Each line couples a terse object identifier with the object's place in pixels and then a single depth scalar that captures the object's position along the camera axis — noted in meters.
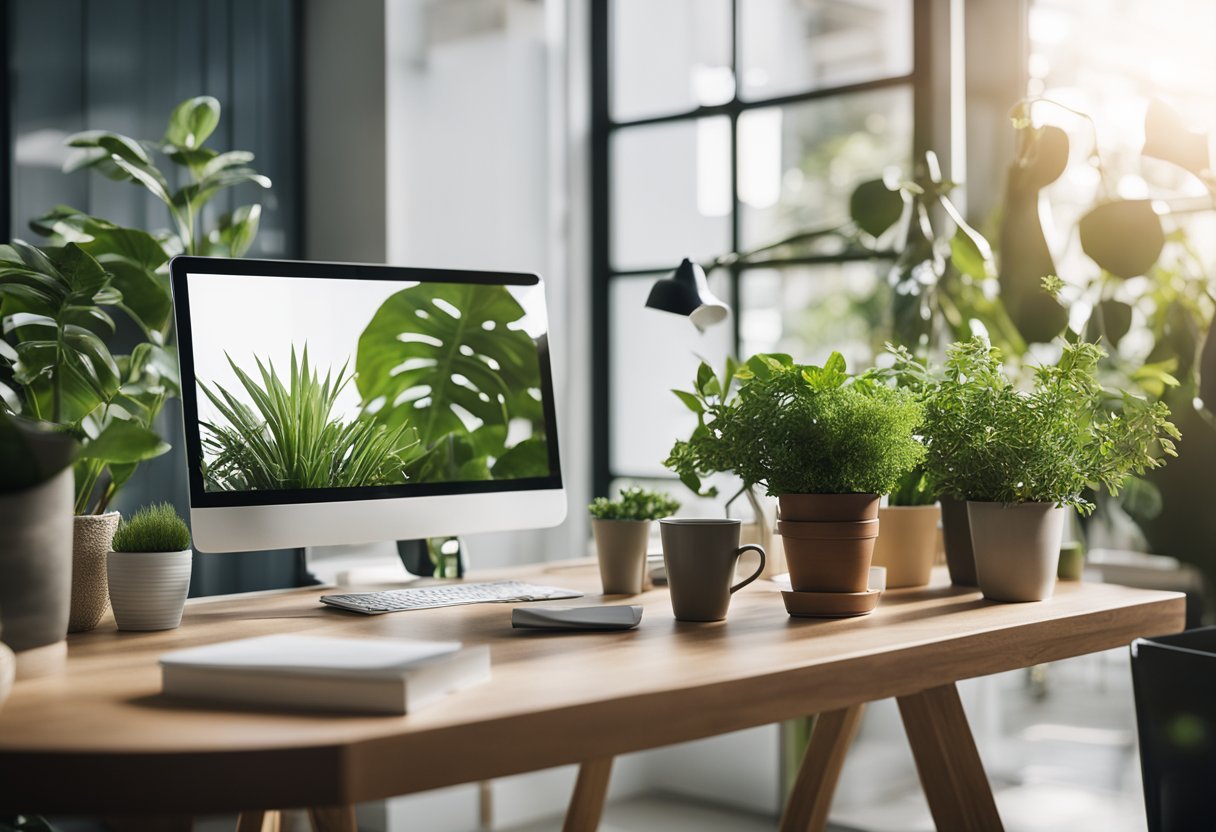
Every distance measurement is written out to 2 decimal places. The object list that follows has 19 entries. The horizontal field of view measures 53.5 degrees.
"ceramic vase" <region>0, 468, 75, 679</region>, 1.19
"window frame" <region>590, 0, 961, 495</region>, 2.72
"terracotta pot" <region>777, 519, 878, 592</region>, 1.50
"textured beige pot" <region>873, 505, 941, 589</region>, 1.81
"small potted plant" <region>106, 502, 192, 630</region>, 1.44
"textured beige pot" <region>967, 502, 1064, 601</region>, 1.64
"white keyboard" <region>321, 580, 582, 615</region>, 1.58
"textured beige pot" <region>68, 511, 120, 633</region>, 1.45
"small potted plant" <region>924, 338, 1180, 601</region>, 1.61
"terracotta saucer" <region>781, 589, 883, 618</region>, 1.50
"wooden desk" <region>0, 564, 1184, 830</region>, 0.89
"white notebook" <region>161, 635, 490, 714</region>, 0.98
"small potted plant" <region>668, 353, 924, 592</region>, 1.49
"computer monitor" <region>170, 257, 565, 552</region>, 1.58
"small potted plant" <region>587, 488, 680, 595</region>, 1.76
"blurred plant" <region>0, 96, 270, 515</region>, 1.51
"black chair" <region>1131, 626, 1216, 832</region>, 1.44
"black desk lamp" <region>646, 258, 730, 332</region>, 1.86
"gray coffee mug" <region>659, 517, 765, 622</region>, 1.46
